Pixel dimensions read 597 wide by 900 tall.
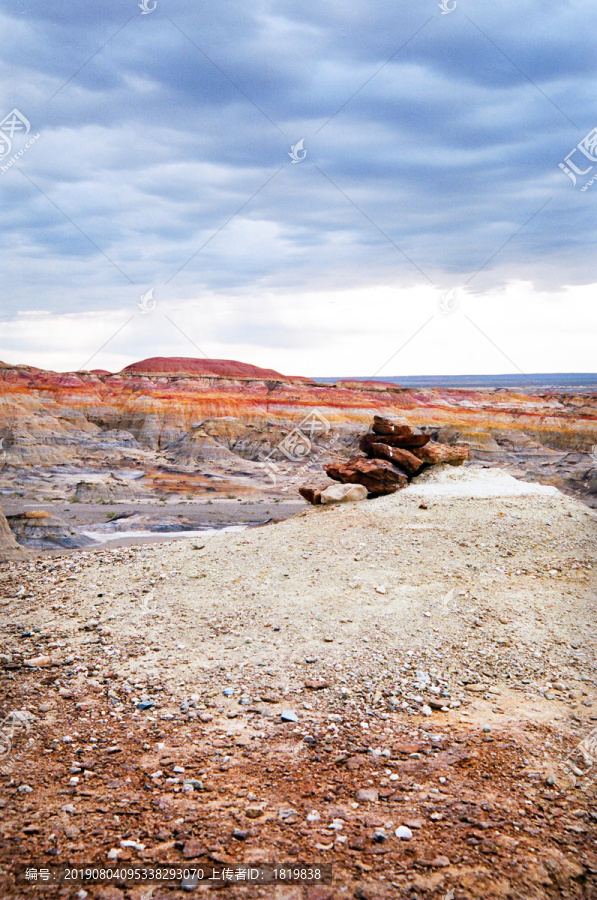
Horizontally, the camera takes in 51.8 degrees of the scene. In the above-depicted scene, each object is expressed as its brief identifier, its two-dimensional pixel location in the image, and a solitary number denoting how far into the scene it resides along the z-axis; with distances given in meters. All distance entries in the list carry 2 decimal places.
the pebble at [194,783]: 5.27
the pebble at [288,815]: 4.79
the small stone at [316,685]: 7.10
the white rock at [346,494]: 15.56
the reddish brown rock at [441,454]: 16.89
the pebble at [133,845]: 4.46
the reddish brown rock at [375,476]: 15.66
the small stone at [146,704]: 6.74
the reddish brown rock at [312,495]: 16.11
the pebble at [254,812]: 4.86
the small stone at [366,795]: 5.10
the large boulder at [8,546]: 14.26
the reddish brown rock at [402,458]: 16.42
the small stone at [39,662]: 7.82
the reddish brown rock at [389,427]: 17.20
